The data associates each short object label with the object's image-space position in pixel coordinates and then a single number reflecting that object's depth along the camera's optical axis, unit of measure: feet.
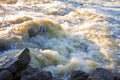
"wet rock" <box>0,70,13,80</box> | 19.79
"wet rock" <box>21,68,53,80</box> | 19.91
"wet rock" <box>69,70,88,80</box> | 21.13
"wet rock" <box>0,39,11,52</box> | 27.09
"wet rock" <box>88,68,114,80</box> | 20.43
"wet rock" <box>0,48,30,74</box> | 20.74
